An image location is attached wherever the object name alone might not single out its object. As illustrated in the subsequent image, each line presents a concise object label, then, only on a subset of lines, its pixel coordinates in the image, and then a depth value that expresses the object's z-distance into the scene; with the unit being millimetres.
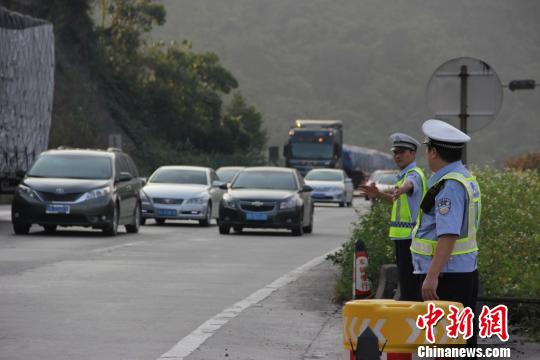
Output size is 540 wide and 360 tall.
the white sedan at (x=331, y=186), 58844
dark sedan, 30891
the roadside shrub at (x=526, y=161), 57741
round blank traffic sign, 17000
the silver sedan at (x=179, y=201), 34281
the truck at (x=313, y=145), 70375
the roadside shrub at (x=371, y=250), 15234
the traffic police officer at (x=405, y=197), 11001
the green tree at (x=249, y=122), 106906
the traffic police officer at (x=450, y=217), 7820
